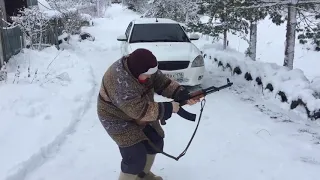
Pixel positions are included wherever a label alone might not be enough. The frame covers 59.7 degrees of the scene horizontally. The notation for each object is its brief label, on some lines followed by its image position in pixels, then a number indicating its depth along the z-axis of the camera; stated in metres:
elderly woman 2.16
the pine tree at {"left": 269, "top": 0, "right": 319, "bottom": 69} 6.24
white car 5.99
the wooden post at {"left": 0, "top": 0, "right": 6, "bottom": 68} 7.16
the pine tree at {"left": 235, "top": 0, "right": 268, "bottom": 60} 6.67
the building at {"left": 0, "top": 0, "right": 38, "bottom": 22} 12.92
